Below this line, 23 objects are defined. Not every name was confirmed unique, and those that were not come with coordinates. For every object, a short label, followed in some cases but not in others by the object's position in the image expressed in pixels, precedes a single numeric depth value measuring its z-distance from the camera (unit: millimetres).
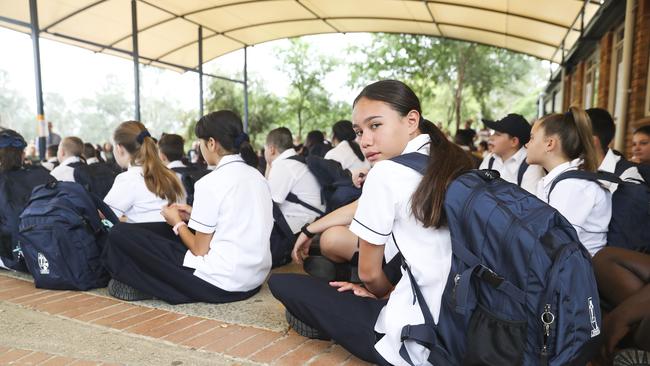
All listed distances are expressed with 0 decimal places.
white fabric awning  8039
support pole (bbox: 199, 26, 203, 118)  11008
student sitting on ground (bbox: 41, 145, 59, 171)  6193
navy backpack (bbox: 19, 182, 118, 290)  3145
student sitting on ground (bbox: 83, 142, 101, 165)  5905
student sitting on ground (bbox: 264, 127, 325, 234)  4184
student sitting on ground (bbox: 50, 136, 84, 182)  4574
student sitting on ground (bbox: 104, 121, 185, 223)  3332
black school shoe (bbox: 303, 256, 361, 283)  2924
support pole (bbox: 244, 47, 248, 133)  13164
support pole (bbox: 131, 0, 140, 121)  8914
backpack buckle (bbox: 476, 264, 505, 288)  1491
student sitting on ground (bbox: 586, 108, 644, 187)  3305
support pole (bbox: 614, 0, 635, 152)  5539
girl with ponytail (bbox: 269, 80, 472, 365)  1669
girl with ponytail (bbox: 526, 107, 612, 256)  2359
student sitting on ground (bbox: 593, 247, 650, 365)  1885
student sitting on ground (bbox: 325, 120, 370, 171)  5559
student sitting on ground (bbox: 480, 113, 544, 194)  4023
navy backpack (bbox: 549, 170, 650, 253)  2422
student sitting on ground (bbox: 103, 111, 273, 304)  2688
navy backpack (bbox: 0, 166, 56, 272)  3463
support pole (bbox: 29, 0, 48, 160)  6898
